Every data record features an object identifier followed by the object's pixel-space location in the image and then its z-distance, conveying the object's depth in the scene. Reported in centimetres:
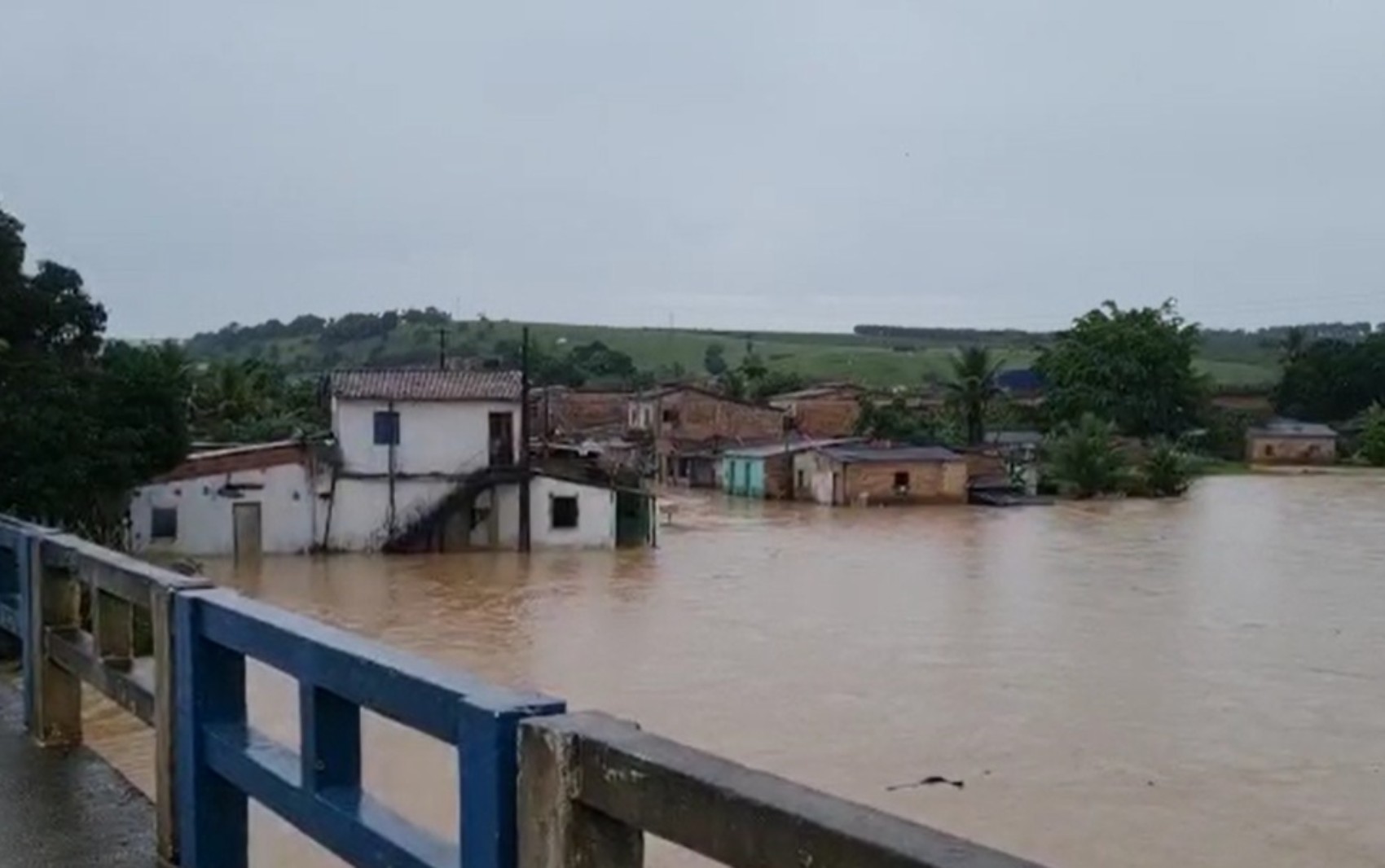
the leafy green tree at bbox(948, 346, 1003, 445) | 6750
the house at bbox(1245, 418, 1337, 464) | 7900
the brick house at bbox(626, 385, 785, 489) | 6706
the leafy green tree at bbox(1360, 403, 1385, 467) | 7631
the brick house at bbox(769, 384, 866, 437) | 7512
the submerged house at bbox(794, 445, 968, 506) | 5469
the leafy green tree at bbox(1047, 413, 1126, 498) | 6022
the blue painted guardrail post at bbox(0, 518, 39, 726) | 575
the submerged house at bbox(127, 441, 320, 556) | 3484
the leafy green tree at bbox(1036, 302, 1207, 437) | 7656
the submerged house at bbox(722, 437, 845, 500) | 5869
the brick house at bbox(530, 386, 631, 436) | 7631
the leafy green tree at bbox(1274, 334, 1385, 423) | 8650
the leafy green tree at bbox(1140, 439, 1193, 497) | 6041
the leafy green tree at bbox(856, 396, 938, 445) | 6831
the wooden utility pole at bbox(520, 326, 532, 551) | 3722
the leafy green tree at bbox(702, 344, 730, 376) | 13300
